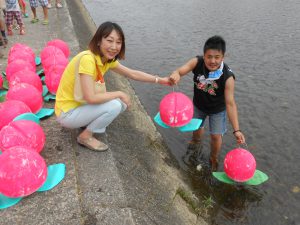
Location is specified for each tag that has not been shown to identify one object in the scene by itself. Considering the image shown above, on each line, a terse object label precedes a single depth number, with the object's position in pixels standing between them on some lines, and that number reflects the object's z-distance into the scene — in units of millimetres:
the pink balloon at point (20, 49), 4339
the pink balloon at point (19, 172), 2015
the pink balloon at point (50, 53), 4122
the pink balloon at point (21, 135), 2359
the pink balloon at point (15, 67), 3820
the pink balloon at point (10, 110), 2766
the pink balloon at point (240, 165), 2743
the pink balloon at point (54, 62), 3796
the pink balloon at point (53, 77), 3506
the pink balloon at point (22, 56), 4187
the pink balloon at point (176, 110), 2773
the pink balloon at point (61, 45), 4644
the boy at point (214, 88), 2725
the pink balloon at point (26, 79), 3446
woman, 2346
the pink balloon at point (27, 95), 3067
